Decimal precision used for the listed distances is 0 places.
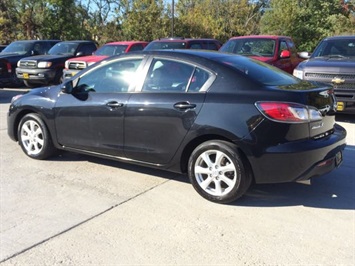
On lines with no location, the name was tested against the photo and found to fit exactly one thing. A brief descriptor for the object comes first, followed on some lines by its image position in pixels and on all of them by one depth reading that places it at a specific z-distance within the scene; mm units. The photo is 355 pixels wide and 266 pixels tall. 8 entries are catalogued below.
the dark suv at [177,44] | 12484
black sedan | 3961
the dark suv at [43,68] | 13492
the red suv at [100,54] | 12388
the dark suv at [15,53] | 14148
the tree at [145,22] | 26922
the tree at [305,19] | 29906
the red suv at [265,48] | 10414
